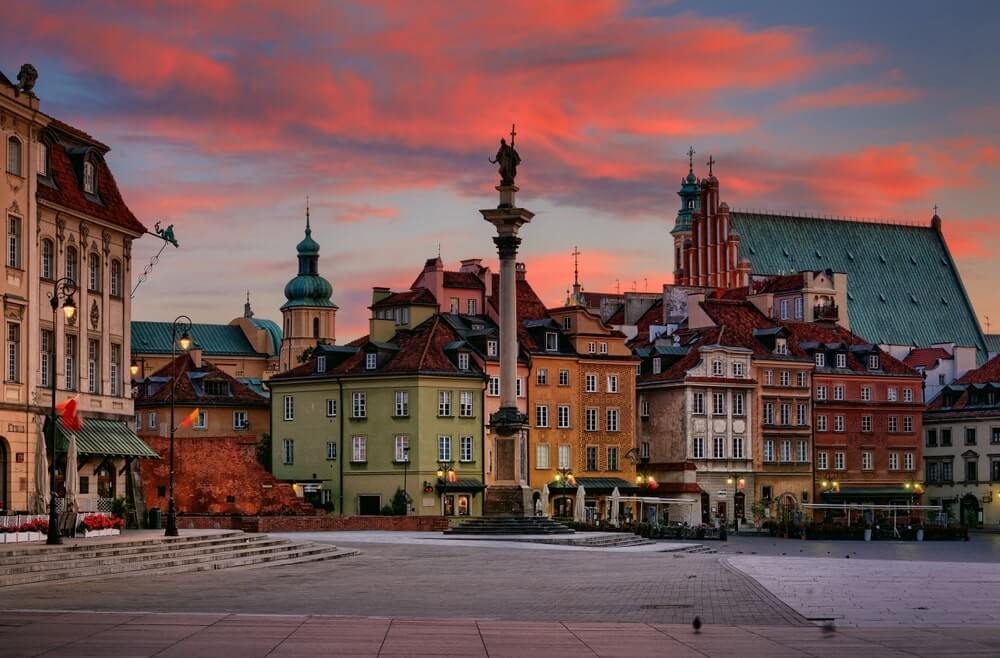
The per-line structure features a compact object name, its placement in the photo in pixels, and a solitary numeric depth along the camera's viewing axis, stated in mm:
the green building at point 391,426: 106375
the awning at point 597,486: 111062
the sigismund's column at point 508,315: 76062
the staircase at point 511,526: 74500
